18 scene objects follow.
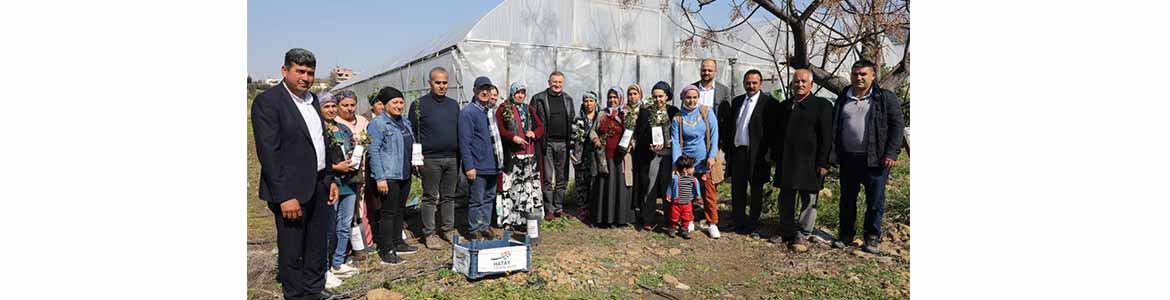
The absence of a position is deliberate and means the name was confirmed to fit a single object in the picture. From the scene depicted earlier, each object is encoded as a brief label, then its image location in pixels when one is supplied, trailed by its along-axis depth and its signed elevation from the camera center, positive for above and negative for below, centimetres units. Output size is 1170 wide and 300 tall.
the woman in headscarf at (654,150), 520 -8
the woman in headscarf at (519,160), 519 -19
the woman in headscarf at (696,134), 517 +5
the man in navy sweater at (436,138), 458 -2
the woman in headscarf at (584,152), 566 -13
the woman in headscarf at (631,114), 534 +21
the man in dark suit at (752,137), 516 +4
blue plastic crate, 378 -72
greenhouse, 805 +120
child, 518 -42
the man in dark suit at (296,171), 294 -18
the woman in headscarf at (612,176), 547 -33
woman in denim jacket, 417 -20
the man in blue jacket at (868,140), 447 +2
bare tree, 653 +120
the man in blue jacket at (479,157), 471 -15
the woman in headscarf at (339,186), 357 -31
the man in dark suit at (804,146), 485 -3
